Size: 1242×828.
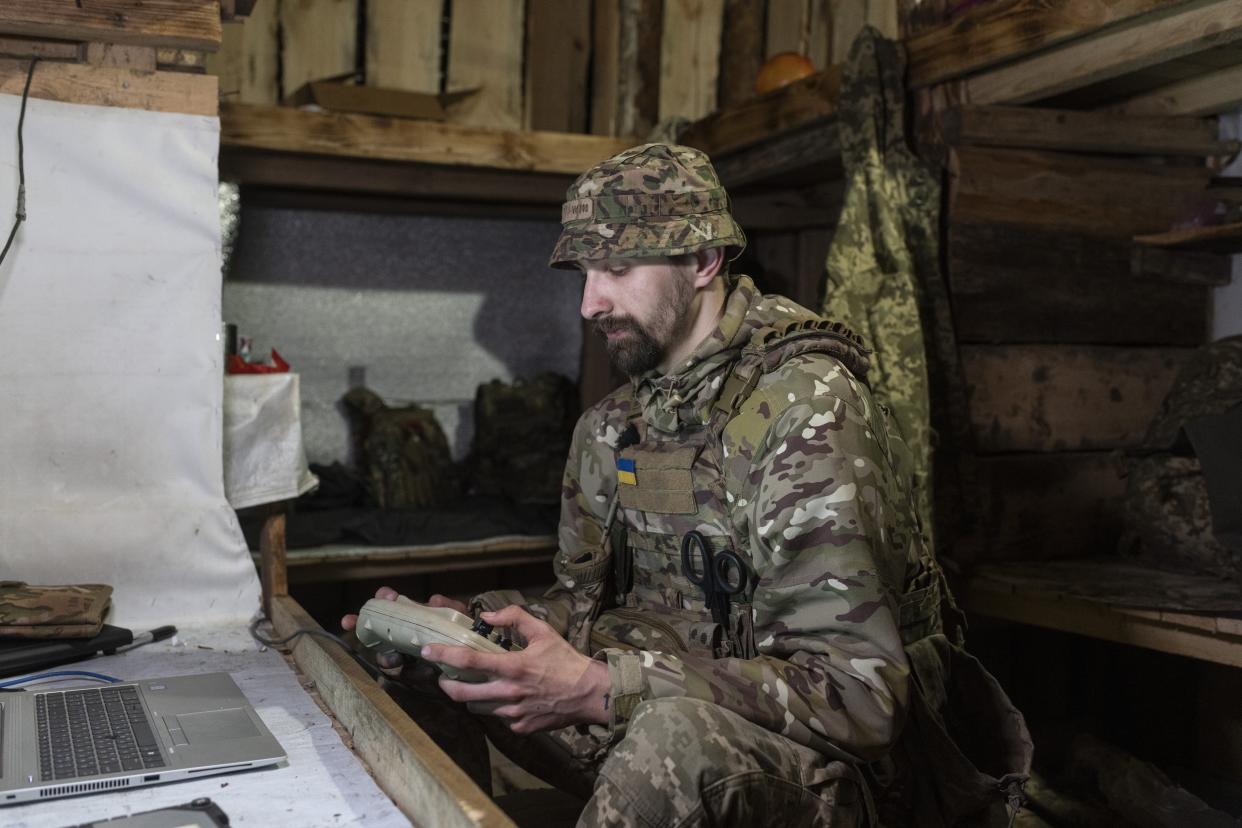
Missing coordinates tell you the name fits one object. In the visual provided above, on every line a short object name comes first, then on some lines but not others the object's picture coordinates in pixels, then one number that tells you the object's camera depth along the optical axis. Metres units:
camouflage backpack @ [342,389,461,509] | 5.15
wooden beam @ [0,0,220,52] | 2.46
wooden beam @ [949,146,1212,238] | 3.47
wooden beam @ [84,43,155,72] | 2.60
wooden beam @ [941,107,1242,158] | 3.42
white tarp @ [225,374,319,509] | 2.83
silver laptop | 1.60
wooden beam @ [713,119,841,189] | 3.98
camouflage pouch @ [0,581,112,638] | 2.23
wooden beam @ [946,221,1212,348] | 3.51
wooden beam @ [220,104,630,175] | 4.25
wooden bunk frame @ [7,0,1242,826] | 2.23
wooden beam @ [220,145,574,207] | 4.45
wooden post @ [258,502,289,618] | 2.89
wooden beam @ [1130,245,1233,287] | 3.76
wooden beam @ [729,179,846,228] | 5.26
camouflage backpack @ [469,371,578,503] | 5.38
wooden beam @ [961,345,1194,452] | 3.57
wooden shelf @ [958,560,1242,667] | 2.83
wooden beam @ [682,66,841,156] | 3.80
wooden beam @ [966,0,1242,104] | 2.75
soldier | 1.81
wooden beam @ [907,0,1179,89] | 2.90
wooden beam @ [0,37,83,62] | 2.52
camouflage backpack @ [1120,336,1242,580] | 3.09
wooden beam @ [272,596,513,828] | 1.39
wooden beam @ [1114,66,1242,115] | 3.48
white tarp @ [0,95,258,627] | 2.54
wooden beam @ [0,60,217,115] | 2.54
